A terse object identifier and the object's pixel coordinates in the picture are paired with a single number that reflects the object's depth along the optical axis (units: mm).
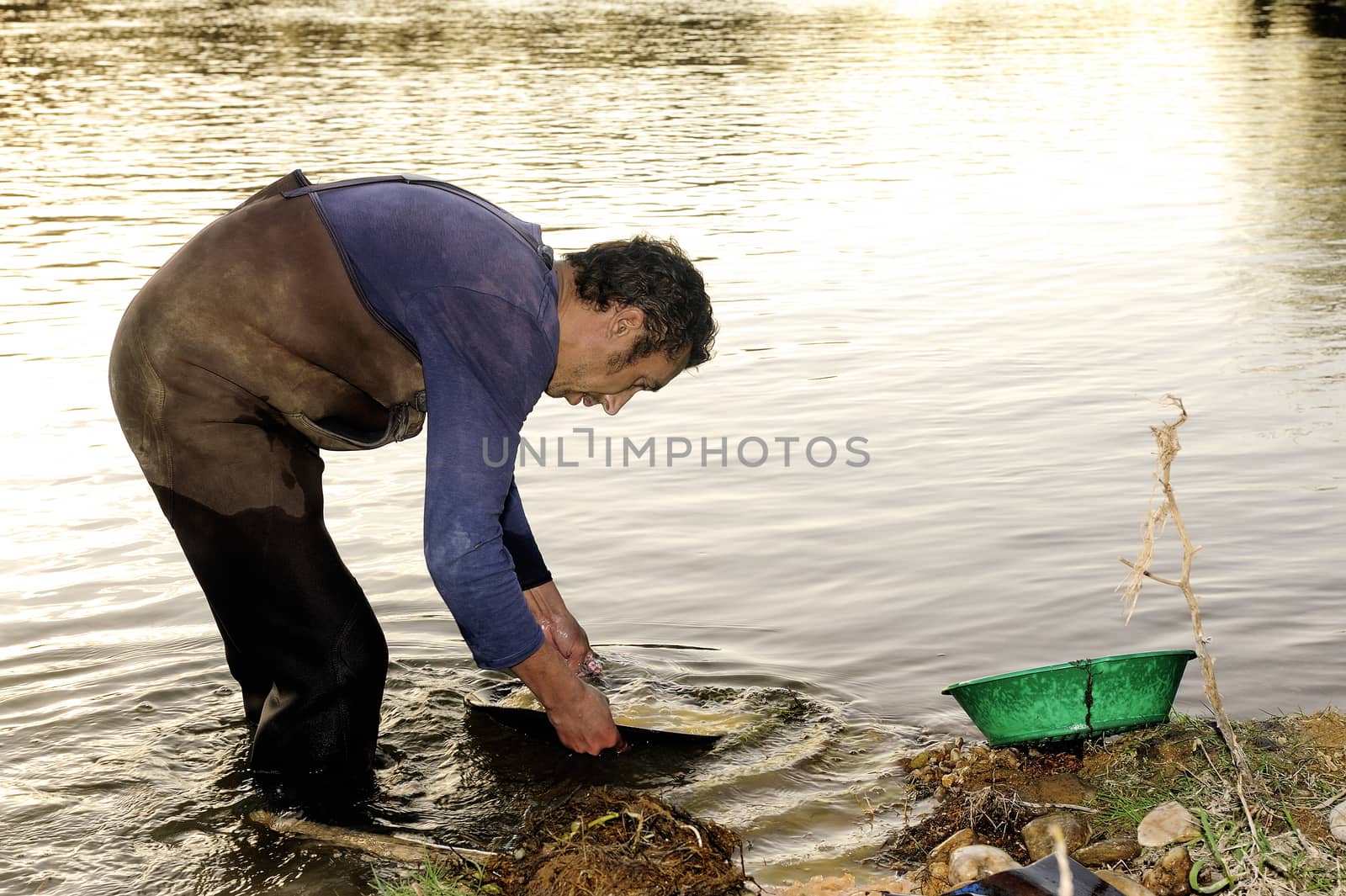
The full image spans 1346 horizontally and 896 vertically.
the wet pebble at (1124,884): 3049
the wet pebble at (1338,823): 3191
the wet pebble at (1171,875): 3143
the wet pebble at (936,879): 3342
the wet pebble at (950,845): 3459
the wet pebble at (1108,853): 3326
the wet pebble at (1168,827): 3291
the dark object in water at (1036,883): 2697
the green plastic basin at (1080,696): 3541
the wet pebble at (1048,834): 3396
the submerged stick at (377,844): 3424
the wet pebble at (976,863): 3264
